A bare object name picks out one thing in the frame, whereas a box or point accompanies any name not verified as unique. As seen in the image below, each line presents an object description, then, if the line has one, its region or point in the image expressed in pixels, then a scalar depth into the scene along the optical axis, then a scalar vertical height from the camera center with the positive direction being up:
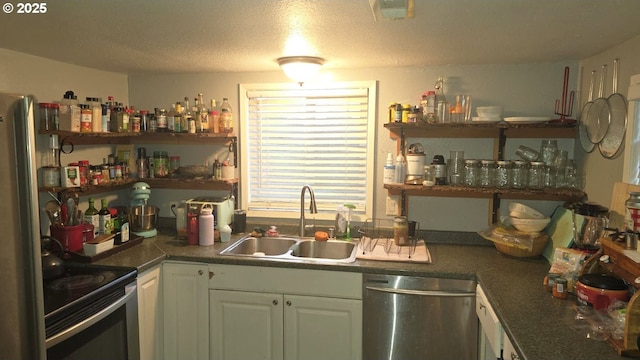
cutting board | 2.22 -0.43
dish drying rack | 2.43 -0.57
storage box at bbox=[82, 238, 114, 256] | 2.24 -0.53
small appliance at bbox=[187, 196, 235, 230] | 2.75 -0.38
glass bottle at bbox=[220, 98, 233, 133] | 2.84 +0.23
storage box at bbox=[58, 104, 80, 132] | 2.37 +0.19
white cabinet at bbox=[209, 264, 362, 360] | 2.23 -0.90
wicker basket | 2.30 -0.53
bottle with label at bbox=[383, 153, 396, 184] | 2.58 -0.11
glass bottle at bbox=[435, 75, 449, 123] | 2.51 +0.26
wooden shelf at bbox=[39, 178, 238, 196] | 2.70 -0.24
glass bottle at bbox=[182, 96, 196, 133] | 2.82 +0.21
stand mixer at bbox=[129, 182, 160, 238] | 2.78 -0.42
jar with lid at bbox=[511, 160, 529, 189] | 2.46 -0.12
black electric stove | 1.63 -0.63
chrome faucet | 2.67 -0.36
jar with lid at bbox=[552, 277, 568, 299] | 1.72 -0.57
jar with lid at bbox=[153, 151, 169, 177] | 2.97 -0.10
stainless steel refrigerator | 1.23 -0.26
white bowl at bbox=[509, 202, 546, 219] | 2.38 -0.34
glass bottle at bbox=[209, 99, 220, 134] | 2.85 +0.21
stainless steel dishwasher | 2.14 -0.87
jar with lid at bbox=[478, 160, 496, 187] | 2.49 -0.12
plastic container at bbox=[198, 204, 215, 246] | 2.60 -0.49
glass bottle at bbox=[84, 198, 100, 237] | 2.47 -0.40
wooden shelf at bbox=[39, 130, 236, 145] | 2.61 +0.09
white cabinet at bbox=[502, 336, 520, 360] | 1.47 -0.74
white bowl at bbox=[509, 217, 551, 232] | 2.34 -0.40
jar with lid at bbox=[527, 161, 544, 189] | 2.42 -0.13
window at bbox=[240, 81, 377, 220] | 2.79 +0.04
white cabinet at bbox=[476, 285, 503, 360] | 1.68 -0.77
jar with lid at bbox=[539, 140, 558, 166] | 2.46 +0.01
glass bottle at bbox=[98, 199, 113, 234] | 2.49 -0.43
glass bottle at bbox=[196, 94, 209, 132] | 2.85 +0.24
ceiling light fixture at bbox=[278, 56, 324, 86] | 2.37 +0.50
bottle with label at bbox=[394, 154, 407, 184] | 2.58 -0.11
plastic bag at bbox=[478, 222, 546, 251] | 2.29 -0.47
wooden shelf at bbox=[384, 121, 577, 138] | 2.38 +0.15
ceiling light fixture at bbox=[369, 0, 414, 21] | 1.34 +0.48
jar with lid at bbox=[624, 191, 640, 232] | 1.53 -0.22
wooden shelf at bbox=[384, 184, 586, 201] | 2.34 -0.23
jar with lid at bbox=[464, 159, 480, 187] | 2.51 -0.11
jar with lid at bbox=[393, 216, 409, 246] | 2.57 -0.49
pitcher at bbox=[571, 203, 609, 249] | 1.90 -0.33
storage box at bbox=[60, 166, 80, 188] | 2.37 -0.15
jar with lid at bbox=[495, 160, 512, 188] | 2.46 -0.13
